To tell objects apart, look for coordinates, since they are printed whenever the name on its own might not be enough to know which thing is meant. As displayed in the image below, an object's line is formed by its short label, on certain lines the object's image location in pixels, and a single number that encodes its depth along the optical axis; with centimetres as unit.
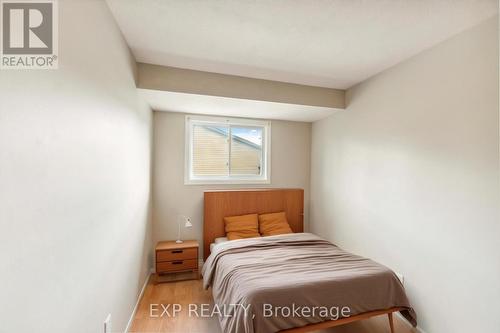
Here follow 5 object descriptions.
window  327
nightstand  268
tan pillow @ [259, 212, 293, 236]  314
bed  153
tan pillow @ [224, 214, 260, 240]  300
